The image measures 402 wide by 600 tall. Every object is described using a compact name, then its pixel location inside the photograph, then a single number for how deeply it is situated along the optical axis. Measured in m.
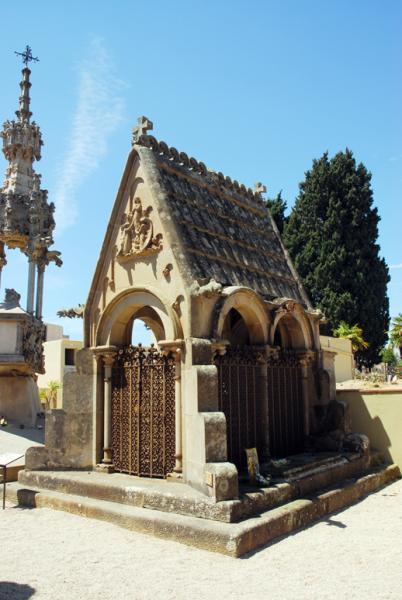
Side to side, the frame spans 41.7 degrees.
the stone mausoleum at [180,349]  7.72
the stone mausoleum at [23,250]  15.45
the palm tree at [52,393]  29.59
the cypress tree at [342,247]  34.84
